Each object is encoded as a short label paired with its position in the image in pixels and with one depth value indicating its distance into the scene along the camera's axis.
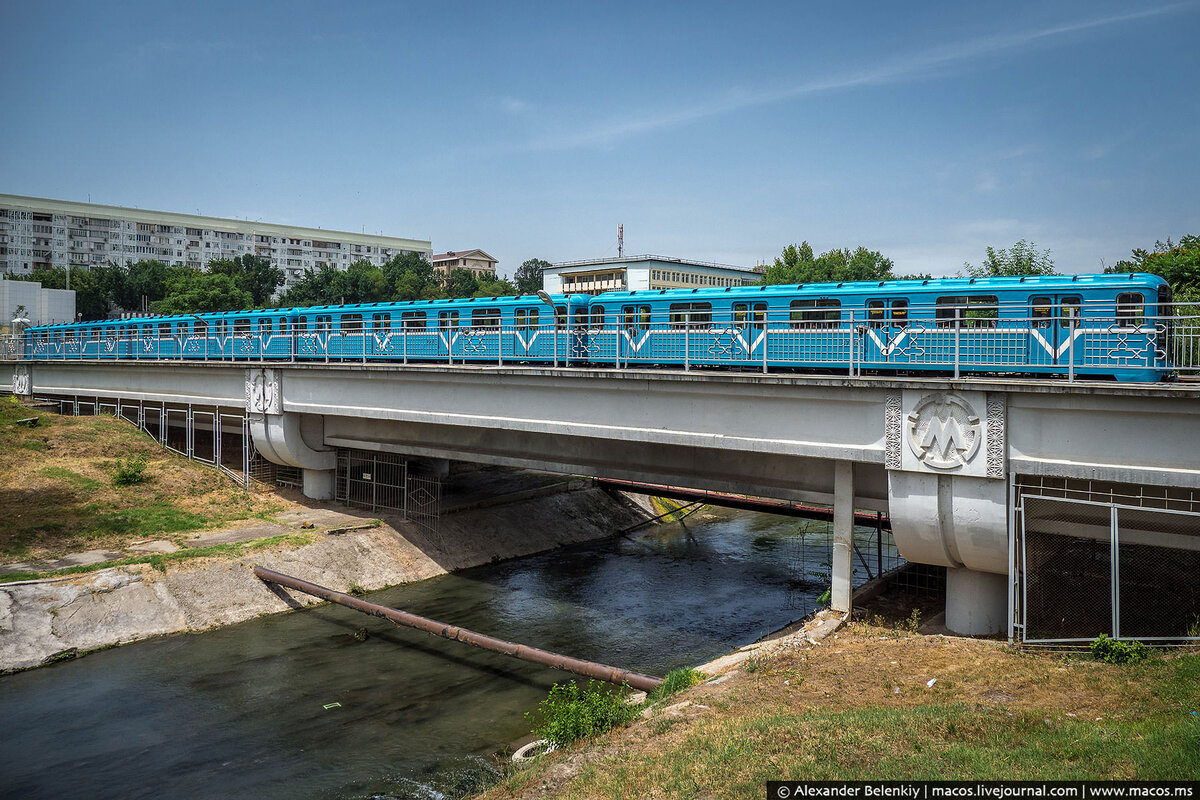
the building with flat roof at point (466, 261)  169.25
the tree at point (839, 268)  81.06
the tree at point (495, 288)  119.44
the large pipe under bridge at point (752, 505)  28.54
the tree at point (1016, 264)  51.56
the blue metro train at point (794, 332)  18.05
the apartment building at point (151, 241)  112.69
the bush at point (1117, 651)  14.08
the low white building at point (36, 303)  83.75
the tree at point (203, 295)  84.38
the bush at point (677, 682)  16.45
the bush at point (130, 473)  34.09
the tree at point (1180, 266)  38.03
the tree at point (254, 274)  101.56
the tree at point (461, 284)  120.74
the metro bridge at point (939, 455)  15.27
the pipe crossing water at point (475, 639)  17.69
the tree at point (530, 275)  159.25
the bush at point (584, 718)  14.69
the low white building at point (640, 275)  96.31
